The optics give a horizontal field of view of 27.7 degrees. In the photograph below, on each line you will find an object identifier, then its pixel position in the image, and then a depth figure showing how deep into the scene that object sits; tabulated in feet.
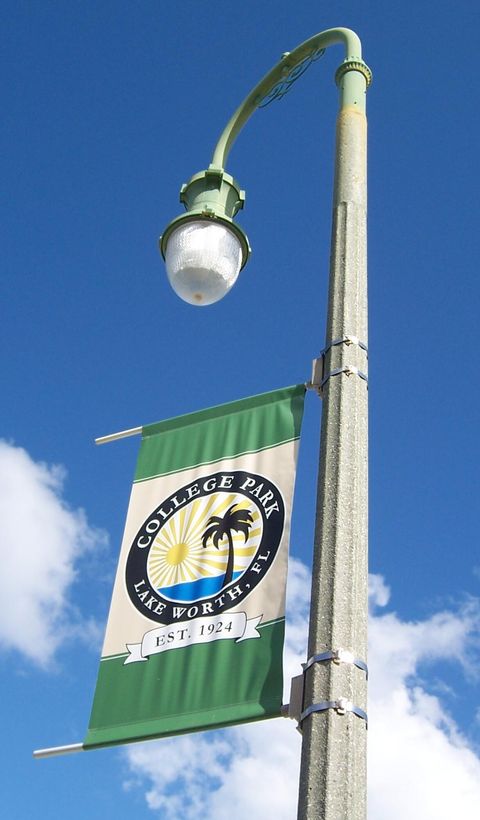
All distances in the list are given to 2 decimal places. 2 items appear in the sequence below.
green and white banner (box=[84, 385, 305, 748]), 14.11
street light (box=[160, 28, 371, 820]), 11.41
